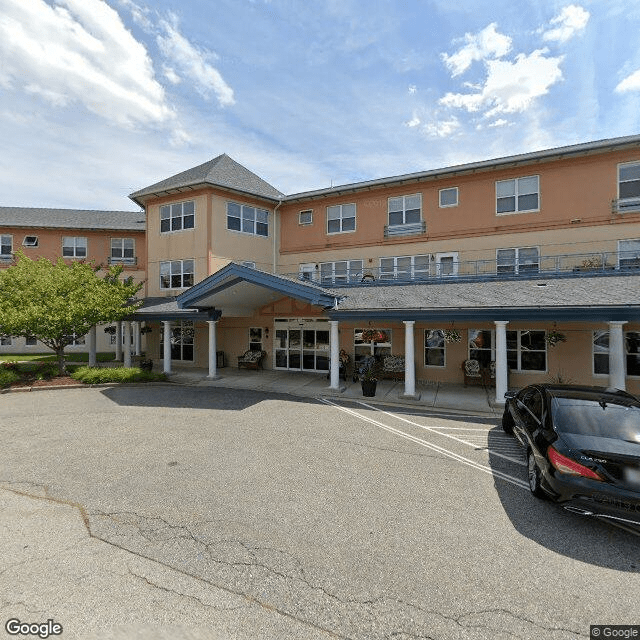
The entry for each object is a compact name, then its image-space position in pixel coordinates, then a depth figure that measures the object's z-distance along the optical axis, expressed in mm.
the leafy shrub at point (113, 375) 15977
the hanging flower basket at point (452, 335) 15047
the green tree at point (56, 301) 15484
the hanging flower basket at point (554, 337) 13829
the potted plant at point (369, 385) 13758
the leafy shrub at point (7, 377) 15148
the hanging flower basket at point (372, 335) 16109
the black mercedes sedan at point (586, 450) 4855
